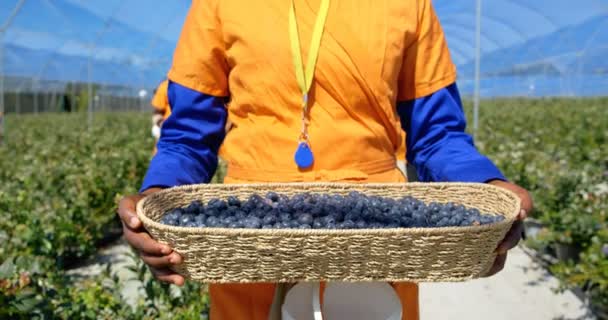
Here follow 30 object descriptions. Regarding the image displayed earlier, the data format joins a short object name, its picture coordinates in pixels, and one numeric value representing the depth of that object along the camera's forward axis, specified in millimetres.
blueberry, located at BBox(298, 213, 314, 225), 1098
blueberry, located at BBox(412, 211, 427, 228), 1149
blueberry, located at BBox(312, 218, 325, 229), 1084
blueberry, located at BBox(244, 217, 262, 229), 1065
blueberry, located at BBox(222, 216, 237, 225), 1106
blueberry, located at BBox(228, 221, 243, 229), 1074
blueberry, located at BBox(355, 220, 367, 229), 1082
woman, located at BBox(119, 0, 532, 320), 1320
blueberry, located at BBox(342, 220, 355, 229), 1082
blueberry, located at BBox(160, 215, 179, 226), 1140
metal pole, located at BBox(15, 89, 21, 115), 24172
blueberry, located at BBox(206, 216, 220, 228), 1104
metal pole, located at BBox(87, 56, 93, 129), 13316
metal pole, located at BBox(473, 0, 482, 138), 7887
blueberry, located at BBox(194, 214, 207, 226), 1117
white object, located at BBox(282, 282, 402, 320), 1166
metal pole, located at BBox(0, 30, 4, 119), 11155
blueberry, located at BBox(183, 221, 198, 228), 1091
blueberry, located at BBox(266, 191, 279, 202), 1227
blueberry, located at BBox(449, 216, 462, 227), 1130
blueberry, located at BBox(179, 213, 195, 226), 1119
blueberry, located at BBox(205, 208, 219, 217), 1185
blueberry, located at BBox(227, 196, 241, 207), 1220
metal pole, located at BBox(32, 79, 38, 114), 25422
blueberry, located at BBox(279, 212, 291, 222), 1115
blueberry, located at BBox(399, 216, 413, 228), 1147
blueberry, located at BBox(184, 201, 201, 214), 1207
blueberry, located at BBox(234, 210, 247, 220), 1122
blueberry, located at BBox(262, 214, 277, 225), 1098
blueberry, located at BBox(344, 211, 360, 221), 1121
